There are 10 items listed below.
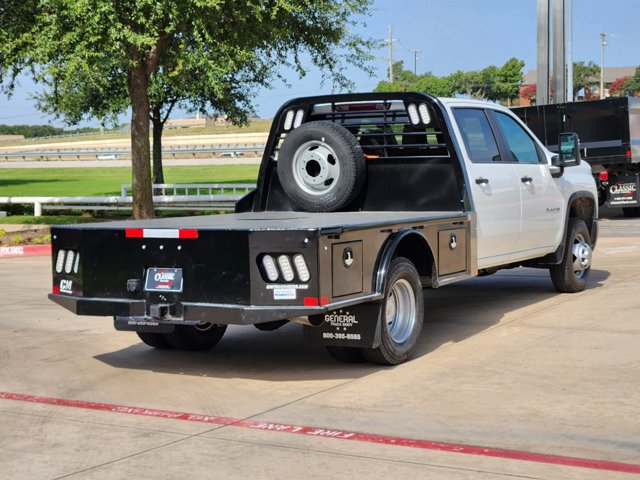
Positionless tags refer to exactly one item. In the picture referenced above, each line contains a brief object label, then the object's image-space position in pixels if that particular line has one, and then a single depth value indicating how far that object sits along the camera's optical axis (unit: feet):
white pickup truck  24.04
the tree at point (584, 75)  434.30
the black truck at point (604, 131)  71.77
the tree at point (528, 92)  408.65
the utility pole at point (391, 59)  293.94
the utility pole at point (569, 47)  105.35
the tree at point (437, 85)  398.13
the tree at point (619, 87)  414.08
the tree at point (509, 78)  385.50
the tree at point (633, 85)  408.67
